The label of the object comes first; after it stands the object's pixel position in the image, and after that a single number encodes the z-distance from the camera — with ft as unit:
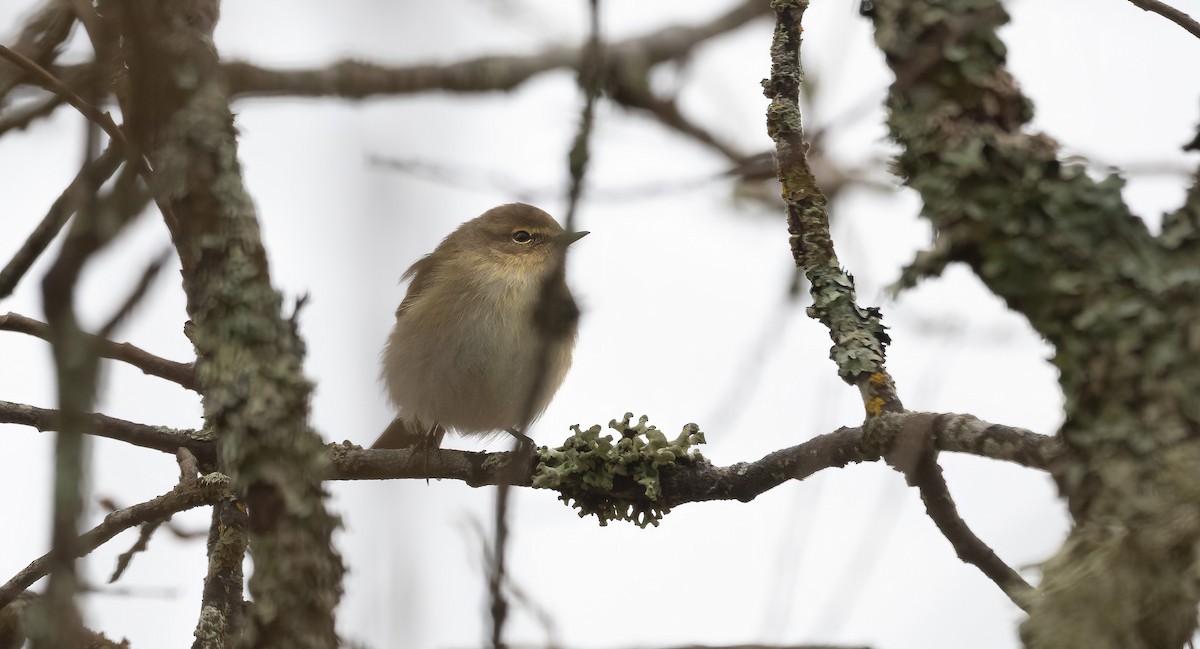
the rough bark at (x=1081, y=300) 10.62
